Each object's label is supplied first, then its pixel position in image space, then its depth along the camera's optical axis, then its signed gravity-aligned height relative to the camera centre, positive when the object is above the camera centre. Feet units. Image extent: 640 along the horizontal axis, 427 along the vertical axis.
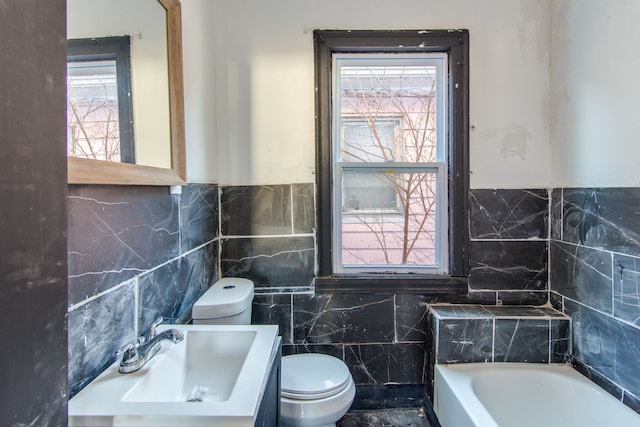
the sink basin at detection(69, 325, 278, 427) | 2.34 -1.51
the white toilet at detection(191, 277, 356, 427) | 4.46 -2.54
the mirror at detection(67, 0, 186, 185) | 2.68 +1.31
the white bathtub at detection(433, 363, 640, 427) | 4.79 -2.93
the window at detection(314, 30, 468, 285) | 6.13 +0.68
